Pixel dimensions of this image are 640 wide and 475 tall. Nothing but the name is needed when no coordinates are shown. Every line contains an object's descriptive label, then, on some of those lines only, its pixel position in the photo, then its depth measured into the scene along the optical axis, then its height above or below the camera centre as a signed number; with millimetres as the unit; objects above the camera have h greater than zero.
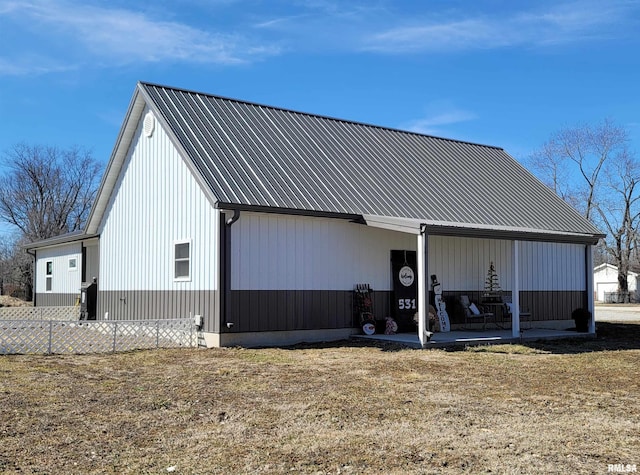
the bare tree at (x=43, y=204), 46844 +5485
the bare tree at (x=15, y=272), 43500 +682
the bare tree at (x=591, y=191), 48844 +6375
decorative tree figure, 17359 -153
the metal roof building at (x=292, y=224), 13703 +1300
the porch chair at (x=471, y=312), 16609 -782
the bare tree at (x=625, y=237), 49000 +3101
